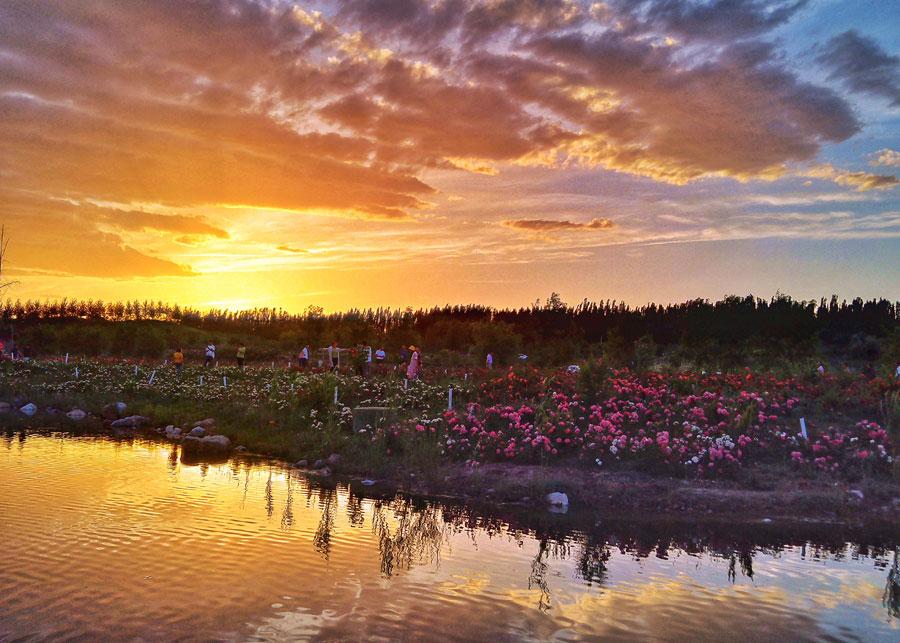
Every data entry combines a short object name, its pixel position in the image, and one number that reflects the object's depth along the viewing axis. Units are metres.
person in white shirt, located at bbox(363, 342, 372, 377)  30.44
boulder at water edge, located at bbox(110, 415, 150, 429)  24.84
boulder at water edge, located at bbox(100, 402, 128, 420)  26.94
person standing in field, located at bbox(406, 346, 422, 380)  26.38
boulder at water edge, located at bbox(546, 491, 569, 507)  14.16
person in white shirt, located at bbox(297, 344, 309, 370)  44.66
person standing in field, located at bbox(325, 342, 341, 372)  37.80
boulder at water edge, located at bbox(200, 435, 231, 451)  20.81
